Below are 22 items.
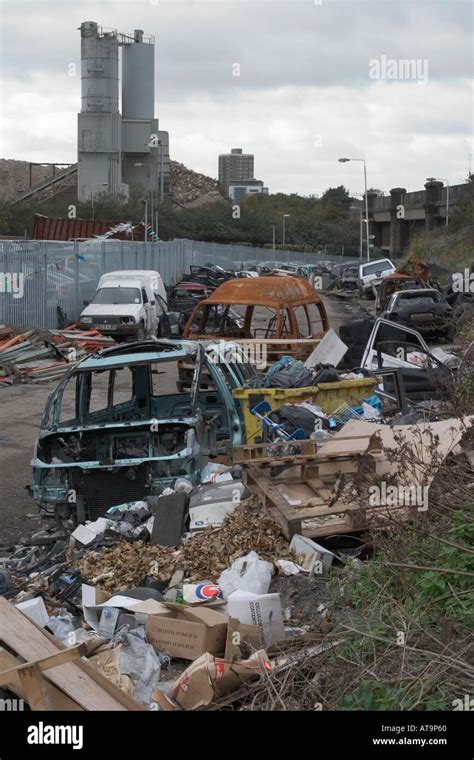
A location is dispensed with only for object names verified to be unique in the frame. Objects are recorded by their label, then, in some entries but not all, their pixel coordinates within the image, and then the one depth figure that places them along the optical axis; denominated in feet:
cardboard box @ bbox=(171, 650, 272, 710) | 18.37
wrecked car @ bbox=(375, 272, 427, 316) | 106.63
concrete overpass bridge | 217.56
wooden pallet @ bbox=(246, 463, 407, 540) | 24.49
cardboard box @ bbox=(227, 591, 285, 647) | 21.27
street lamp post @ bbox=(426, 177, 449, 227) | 200.85
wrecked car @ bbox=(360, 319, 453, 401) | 43.19
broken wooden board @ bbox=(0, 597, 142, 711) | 16.85
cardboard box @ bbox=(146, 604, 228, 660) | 20.59
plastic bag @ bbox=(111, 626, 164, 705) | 19.74
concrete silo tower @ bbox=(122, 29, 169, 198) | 277.44
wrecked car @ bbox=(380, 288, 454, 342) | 83.20
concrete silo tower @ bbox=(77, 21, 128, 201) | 265.95
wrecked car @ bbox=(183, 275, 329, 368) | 51.74
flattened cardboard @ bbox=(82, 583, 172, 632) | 22.15
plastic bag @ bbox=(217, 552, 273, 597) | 23.58
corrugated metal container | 168.04
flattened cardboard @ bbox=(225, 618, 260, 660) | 20.01
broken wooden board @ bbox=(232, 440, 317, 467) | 28.76
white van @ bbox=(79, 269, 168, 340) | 88.53
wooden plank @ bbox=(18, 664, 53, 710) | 16.76
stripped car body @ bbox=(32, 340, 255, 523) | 31.19
